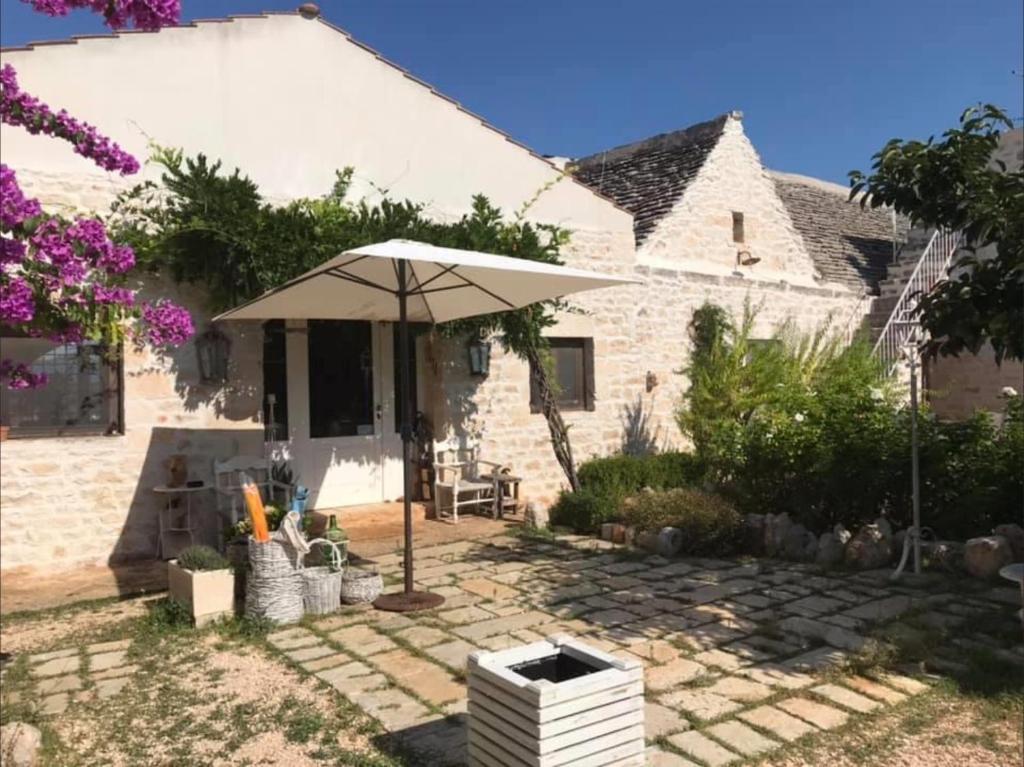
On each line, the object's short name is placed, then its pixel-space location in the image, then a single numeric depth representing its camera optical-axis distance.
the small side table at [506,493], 9.22
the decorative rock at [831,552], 6.74
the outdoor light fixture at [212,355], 7.70
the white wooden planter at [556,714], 2.96
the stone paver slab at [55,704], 4.12
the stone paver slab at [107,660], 4.78
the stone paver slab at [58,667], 4.71
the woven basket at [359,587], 5.86
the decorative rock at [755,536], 7.39
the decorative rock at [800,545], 7.01
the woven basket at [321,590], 5.62
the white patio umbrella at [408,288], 5.52
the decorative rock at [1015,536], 6.14
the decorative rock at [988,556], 6.03
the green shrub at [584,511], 8.61
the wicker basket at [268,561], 5.36
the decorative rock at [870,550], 6.58
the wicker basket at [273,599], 5.37
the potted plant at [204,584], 5.41
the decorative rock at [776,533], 7.21
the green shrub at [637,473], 9.28
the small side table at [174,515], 7.39
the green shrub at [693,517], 7.40
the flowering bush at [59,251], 3.07
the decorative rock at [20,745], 3.40
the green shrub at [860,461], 6.75
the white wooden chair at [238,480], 7.37
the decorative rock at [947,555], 6.29
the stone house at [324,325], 7.05
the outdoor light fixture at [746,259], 12.43
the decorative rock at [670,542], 7.38
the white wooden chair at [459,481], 9.03
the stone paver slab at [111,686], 4.34
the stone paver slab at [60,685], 4.43
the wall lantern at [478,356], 9.37
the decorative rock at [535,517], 8.79
